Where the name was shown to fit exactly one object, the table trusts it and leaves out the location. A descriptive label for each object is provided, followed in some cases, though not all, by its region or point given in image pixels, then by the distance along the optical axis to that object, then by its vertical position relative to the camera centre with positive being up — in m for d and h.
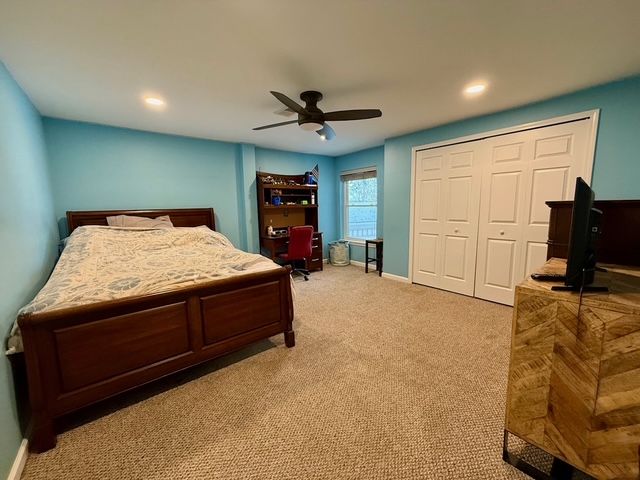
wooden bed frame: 1.40 -0.82
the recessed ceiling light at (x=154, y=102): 2.61 +1.12
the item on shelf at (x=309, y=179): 5.18 +0.58
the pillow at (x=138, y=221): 3.37 -0.14
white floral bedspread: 1.61 -0.47
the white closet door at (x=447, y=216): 3.46 -0.12
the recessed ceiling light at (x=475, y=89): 2.44 +1.12
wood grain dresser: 0.98 -0.69
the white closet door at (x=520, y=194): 2.71 +0.14
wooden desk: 4.59 -0.68
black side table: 4.76 -0.88
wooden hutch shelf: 4.67 -0.01
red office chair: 4.26 -0.58
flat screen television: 1.08 -0.16
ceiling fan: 2.33 +0.85
